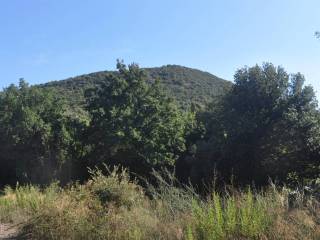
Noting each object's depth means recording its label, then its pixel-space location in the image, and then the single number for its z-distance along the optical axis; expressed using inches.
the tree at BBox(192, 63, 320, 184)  784.6
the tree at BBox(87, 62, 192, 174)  936.9
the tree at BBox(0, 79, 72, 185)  1027.1
